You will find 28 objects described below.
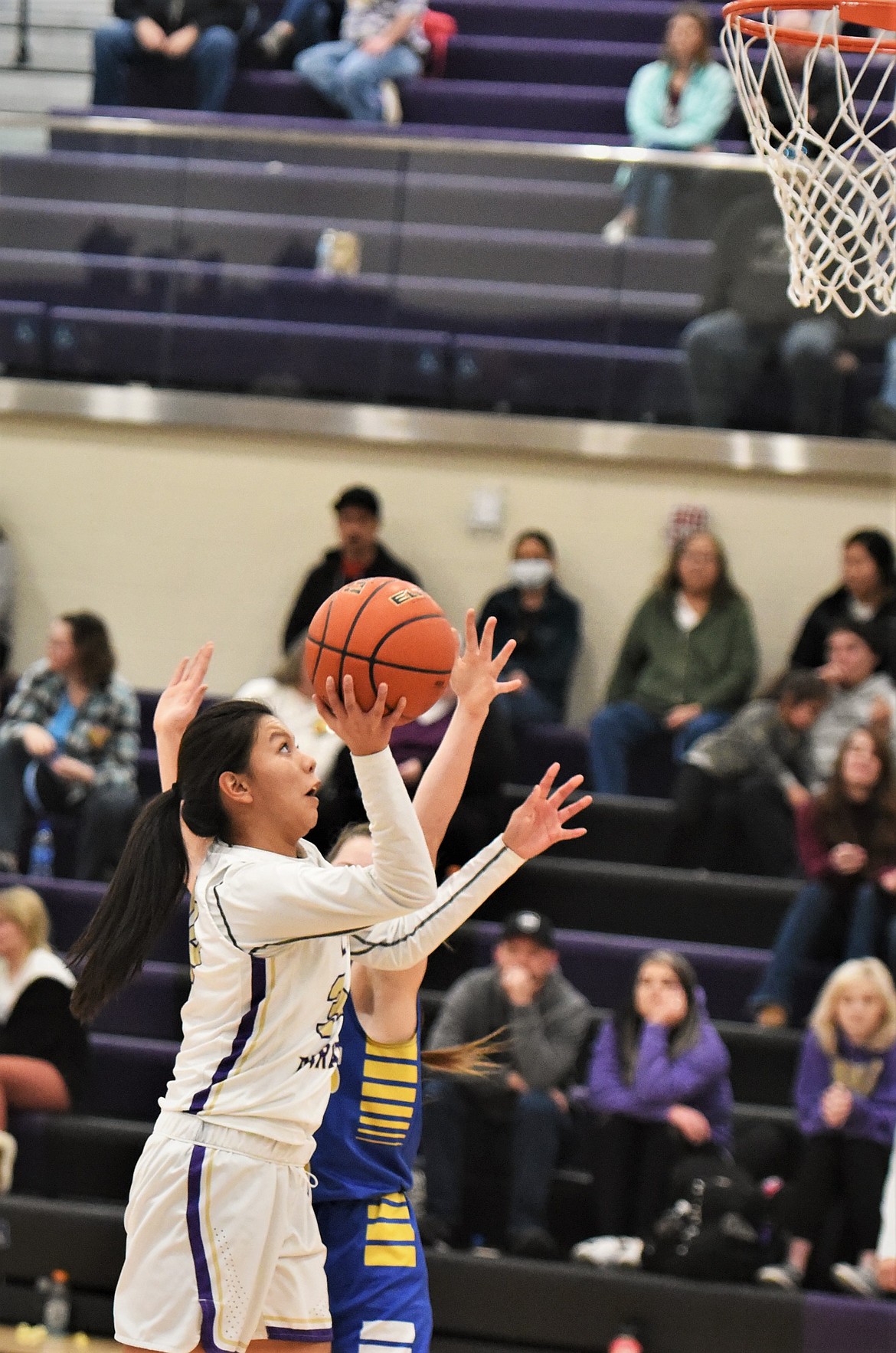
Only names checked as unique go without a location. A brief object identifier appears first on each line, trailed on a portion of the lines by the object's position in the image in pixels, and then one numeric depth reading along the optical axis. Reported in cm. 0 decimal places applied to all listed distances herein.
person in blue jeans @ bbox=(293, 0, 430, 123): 2019
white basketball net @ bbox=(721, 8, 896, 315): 882
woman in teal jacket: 1825
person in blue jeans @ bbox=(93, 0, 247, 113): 2037
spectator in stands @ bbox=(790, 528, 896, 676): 1593
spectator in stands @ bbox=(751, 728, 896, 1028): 1381
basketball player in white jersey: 615
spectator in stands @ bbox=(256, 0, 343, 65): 2086
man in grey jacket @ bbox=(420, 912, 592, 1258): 1247
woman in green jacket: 1616
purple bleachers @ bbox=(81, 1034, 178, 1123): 1408
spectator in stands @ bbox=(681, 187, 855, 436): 1637
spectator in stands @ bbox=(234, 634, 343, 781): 1455
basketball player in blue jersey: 654
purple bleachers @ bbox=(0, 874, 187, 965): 1512
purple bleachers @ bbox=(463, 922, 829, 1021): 1468
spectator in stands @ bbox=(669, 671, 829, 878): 1515
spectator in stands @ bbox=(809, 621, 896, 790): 1506
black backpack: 1209
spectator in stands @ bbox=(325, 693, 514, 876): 1410
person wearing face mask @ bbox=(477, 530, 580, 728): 1703
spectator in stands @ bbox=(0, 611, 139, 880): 1509
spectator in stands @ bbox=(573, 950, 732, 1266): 1233
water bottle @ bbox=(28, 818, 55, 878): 1559
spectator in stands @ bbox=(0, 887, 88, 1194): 1347
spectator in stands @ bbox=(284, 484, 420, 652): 1703
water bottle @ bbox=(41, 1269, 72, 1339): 1270
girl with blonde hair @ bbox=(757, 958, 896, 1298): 1227
